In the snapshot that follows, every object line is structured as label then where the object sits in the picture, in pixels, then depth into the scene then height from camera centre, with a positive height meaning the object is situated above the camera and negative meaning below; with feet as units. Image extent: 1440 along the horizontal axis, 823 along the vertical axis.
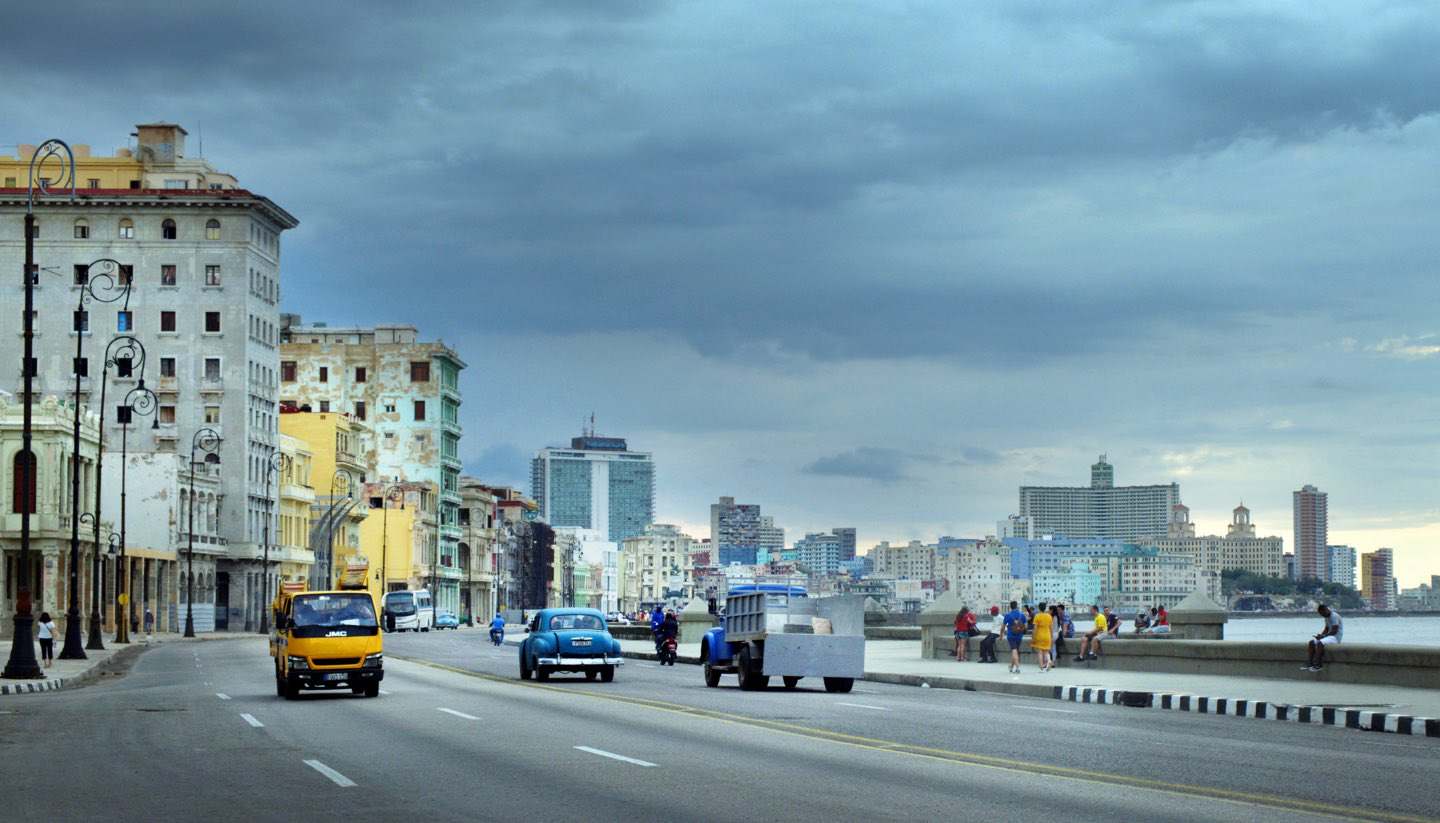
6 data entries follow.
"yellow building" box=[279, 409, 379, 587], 474.08 +16.11
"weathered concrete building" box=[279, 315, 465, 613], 561.02 +43.54
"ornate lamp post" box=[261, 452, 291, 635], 388.57 +14.28
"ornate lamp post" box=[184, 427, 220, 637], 404.36 +19.96
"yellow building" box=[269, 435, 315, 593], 438.81 +5.97
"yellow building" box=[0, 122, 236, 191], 427.33 +83.63
